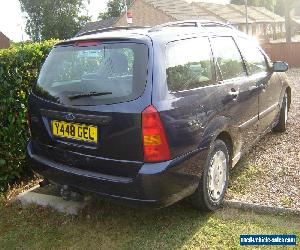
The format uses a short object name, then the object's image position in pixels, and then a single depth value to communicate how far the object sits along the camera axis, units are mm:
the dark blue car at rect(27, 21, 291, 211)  3010
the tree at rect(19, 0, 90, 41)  56688
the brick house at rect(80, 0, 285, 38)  42688
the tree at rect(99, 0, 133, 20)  69312
